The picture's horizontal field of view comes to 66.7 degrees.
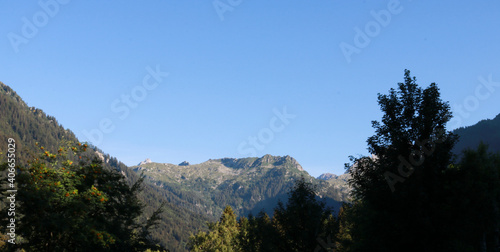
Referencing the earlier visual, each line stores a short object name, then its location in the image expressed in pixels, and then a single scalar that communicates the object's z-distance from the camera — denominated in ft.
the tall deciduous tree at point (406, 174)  87.86
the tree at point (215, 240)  242.99
